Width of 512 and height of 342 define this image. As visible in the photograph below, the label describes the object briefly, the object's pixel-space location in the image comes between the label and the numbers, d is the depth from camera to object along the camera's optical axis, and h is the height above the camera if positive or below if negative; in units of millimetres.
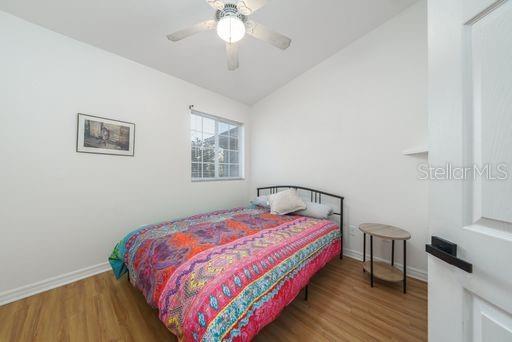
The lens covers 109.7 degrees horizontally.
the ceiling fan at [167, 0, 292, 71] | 1379 +1234
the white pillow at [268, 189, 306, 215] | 2596 -459
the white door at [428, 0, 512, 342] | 473 +37
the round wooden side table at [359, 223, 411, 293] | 1798 -991
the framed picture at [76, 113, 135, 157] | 2025 +408
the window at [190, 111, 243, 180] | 3158 +454
